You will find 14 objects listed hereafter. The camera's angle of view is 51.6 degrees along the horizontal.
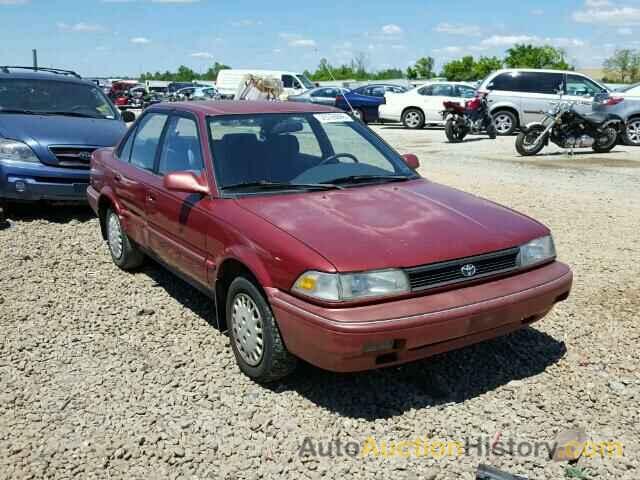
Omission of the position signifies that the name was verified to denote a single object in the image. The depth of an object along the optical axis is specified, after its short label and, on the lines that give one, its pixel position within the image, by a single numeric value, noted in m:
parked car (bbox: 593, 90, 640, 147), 15.86
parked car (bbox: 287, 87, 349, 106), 26.08
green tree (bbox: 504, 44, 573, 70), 62.62
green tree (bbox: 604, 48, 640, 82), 66.75
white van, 31.87
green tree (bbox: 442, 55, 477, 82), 67.75
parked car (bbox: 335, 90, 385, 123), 25.09
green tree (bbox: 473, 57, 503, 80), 66.28
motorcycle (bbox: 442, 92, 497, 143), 17.95
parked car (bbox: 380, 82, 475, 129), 22.41
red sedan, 3.21
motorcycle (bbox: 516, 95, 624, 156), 14.30
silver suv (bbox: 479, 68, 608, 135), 17.80
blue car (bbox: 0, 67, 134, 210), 7.43
